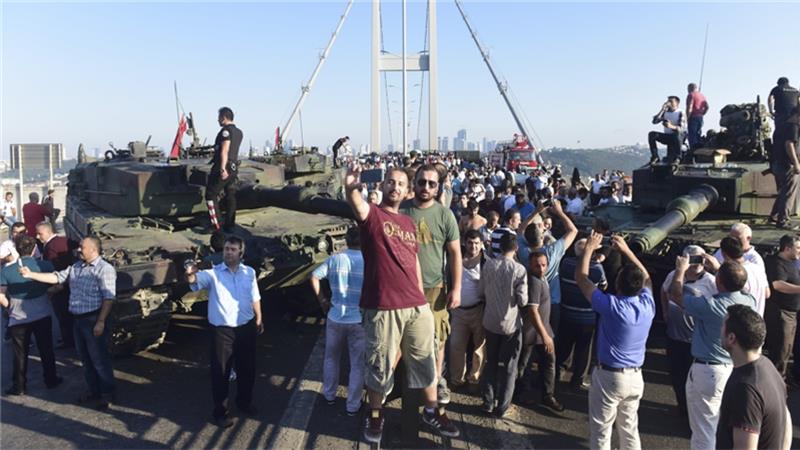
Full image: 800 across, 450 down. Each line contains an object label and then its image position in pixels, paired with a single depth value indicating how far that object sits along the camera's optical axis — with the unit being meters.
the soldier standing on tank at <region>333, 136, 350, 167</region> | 19.61
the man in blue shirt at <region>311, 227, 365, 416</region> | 5.66
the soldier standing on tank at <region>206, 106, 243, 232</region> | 7.64
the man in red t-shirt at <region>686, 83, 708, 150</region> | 11.81
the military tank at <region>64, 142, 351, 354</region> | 6.39
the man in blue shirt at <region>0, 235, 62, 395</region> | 6.25
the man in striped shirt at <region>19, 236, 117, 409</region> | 5.87
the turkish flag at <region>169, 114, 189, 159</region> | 15.05
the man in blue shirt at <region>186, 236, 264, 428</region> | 5.52
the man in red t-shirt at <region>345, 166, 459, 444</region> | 4.23
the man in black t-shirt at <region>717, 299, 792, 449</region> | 2.77
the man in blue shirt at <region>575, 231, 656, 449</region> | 4.32
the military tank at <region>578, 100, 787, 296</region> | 7.62
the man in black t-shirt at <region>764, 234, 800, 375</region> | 6.02
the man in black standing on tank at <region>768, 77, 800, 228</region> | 7.92
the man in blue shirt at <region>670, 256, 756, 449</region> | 4.23
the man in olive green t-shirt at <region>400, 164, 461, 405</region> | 4.74
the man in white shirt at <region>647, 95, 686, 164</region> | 11.15
